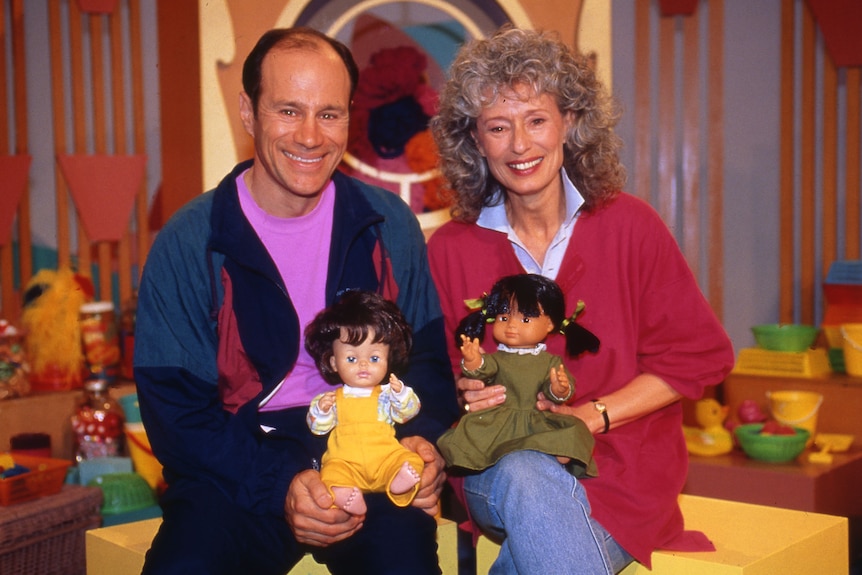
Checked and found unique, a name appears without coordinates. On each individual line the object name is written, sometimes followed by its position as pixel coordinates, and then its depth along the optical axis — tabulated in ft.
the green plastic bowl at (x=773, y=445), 11.07
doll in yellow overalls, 6.00
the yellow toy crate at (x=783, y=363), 12.61
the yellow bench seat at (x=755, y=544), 6.34
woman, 6.45
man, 5.99
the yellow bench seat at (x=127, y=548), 6.71
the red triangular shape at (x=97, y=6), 12.88
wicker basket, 9.09
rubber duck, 11.73
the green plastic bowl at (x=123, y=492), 10.28
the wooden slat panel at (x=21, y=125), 12.54
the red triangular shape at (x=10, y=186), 12.32
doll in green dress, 6.17
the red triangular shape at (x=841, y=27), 14.83
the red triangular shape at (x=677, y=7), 15.53
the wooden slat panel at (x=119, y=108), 13.08
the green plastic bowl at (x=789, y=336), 12.76
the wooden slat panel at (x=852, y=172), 15.11
